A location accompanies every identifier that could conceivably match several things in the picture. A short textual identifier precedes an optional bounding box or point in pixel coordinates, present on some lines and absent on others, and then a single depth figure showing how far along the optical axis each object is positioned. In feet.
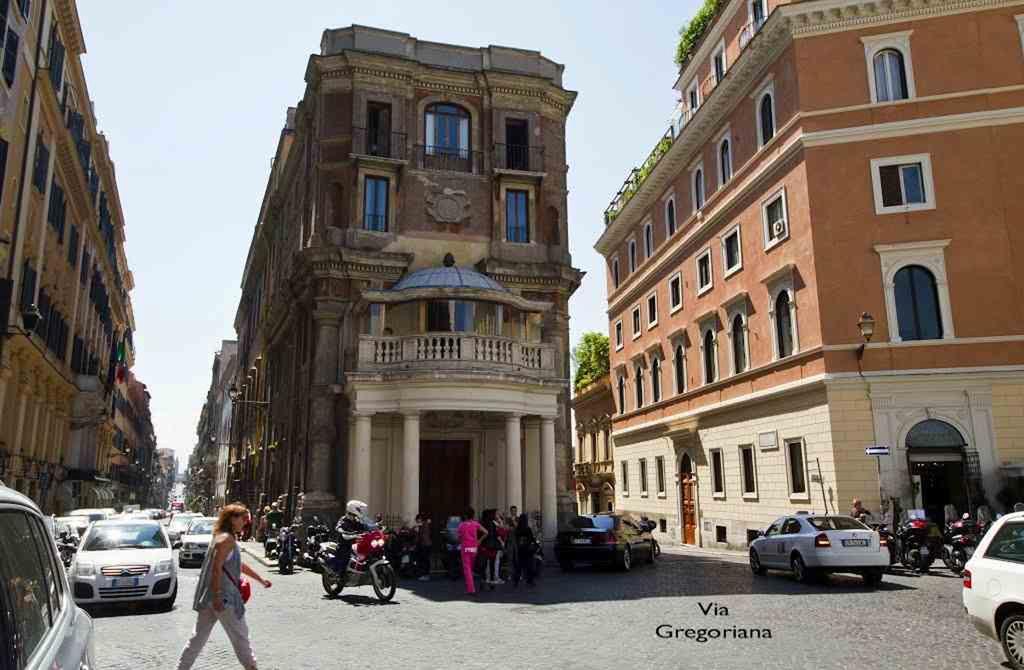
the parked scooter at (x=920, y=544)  53.98
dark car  60.75
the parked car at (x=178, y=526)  102.53
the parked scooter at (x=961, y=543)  52.16
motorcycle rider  45.62
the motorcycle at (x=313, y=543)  59.24
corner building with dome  64.08
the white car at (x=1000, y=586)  23.75
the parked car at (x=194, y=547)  72.43
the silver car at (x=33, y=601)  8.75
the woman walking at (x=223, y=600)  21.04
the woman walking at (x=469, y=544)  48.70
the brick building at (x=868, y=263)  65.77
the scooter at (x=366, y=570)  43.80
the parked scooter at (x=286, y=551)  59.06
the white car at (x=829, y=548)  47.67
